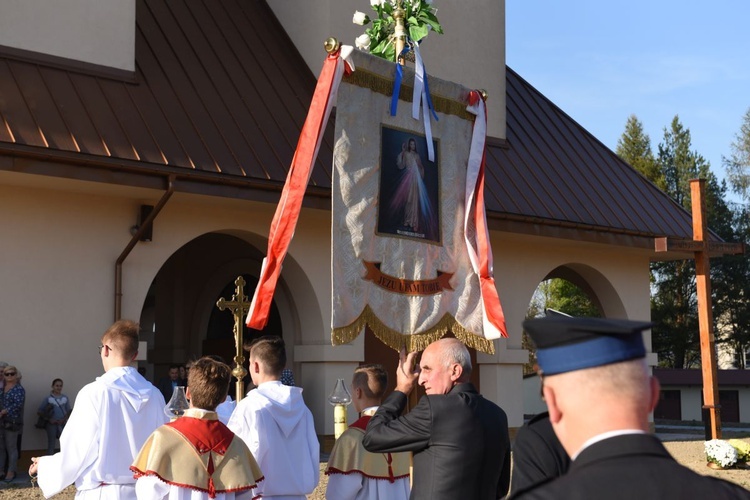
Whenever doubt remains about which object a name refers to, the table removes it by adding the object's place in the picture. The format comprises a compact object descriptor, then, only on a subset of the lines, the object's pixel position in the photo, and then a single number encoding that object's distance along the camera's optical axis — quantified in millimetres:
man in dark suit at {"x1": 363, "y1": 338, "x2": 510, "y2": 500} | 4578
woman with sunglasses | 11539
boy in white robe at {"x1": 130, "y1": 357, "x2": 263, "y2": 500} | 4953
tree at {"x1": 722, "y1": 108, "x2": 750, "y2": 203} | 42438
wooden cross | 14250
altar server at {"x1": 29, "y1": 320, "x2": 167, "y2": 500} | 5605
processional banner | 6828
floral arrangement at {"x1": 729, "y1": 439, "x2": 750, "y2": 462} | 13898
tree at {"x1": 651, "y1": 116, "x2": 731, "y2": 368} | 40125
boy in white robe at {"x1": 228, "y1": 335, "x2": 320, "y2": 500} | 5840
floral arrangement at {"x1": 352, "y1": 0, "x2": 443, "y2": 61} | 7656
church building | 12086
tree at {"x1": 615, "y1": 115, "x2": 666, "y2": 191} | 49684
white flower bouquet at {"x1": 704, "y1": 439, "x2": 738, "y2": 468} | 13633
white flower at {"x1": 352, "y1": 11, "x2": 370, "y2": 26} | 8219
